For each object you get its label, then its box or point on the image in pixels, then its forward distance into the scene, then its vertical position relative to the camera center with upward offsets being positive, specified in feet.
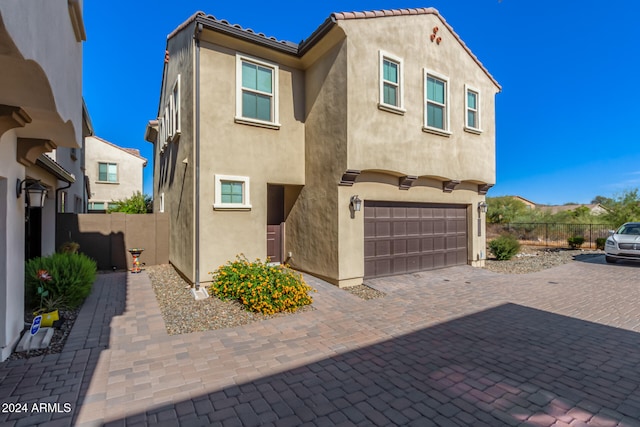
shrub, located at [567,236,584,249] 61.00 -5.31
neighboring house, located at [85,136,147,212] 76.28 +11.27
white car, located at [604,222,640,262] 41.22 -3.91
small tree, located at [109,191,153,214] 48.16 +1.54
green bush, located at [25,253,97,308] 20.65 -4.57
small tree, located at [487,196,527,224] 95.86 +1.47
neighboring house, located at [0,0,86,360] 6.71 +3.80
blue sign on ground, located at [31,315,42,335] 15.01 -5.42
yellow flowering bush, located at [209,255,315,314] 21.42 -5.30
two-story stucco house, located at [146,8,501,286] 27.14 +7.10
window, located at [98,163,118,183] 77.51 +11.15
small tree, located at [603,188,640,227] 59.82 +1.32
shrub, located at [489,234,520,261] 45.21 -4.83
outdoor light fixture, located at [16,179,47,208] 18.16 +1.34
